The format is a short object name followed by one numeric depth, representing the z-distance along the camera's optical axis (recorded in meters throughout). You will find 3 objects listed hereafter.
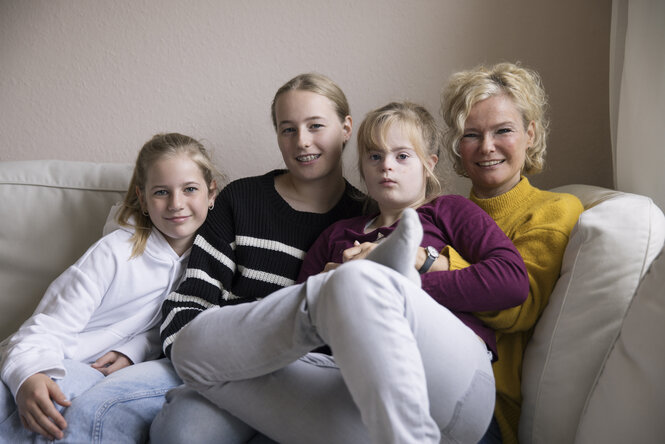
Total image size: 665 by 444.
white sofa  0.92
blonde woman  1.15
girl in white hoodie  1.10
